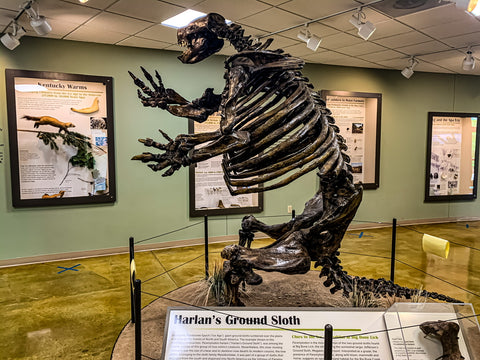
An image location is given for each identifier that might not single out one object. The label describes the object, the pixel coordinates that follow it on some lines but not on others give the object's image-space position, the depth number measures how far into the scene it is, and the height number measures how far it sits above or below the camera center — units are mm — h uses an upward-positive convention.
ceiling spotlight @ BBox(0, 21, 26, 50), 3990 +1163
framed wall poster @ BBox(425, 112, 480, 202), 7188 -178
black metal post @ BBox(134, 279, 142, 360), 1853 -838
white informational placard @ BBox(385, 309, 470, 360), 1636 -829
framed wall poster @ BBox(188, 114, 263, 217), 5588 -621
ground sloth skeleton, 2203 +15
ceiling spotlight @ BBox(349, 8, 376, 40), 3717 +1197
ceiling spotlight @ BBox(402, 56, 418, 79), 5805 +1193
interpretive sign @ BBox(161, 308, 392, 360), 1636 -834
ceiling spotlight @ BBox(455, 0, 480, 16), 2188 +829
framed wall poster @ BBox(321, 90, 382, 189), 6555 +288
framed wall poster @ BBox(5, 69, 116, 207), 4633 +116
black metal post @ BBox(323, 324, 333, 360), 1390 -706
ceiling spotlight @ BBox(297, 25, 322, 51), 4270 +1226
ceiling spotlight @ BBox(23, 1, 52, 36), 3500 +1213
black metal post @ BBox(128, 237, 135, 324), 2632 -1119
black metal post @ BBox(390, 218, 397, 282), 3197 -856
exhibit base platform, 2242 -1118
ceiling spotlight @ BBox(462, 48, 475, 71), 5141 +1146
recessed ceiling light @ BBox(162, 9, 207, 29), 3959 +1371
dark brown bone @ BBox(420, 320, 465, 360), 1635 -808
